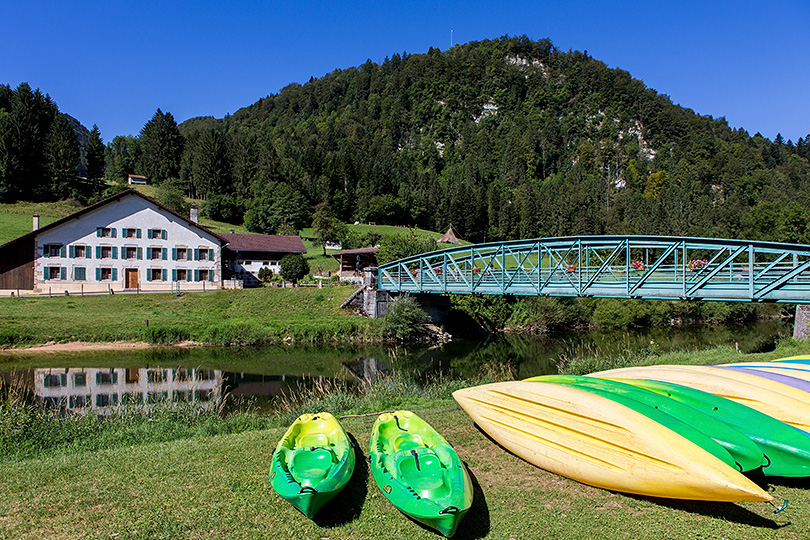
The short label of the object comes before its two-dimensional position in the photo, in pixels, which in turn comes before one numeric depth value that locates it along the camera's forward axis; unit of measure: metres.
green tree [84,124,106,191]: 79.81
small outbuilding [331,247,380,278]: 47.17
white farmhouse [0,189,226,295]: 35.59
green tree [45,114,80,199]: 67.62
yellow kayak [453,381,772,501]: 5.80
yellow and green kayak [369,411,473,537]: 5.48
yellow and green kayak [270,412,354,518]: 5.86
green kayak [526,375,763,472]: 6.36
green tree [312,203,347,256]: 59.16
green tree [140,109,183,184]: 89.12
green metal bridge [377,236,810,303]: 16.55
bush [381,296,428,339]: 30.38
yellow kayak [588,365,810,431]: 7.83
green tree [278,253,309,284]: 43.62
